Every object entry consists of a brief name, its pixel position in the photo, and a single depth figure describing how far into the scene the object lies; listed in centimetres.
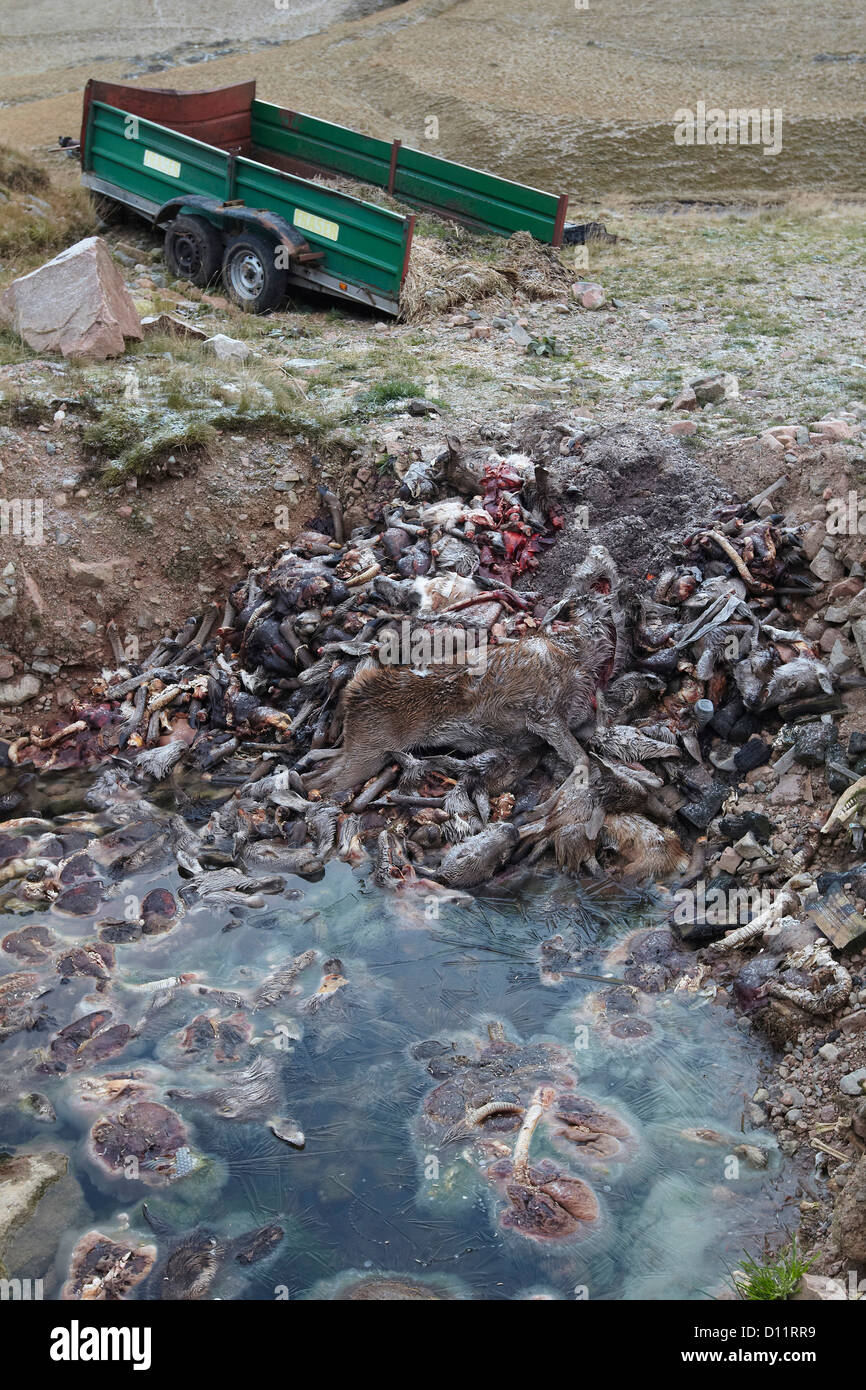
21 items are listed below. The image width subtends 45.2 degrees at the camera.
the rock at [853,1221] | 383
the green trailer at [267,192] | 1048
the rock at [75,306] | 905
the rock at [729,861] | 591
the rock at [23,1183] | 429
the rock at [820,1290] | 363
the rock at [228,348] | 934
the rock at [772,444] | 773
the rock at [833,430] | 774
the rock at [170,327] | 968
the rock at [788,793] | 606
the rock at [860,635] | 627
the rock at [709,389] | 891
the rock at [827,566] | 679
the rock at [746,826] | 598
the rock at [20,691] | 748
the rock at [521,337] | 1052
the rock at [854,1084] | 449
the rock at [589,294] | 1139
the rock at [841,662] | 636
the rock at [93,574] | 768
